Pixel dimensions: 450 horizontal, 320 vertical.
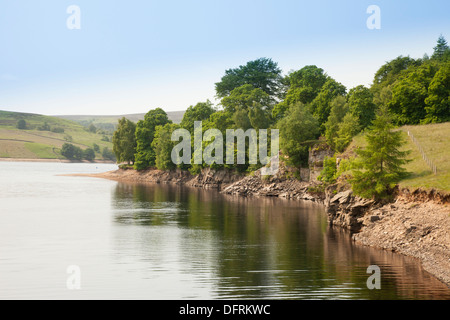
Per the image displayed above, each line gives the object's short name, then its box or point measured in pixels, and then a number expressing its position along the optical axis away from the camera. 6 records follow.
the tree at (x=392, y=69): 134.35
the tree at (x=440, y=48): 148.77
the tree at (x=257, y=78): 152.88
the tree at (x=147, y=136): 167.10
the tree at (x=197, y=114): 153.50
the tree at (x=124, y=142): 176.38
